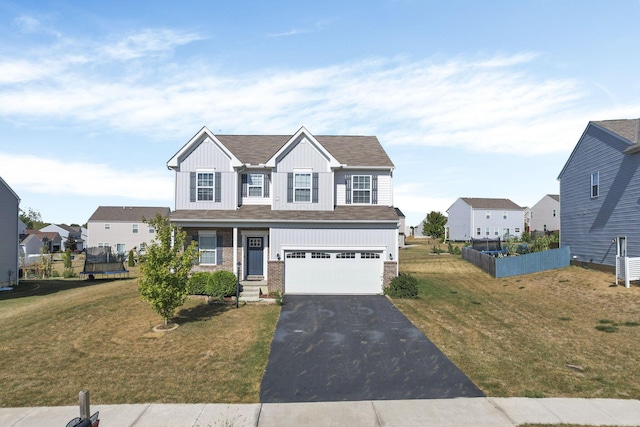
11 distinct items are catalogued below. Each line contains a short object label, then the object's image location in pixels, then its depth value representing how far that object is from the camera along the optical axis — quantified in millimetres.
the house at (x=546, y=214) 68250
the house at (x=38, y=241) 67062
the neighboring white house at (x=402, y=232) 62481
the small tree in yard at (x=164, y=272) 14945
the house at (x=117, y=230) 57906
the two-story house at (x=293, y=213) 22516
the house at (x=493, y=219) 66312
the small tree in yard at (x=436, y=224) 69312
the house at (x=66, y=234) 80000
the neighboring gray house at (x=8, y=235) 27808
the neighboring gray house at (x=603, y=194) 23875
